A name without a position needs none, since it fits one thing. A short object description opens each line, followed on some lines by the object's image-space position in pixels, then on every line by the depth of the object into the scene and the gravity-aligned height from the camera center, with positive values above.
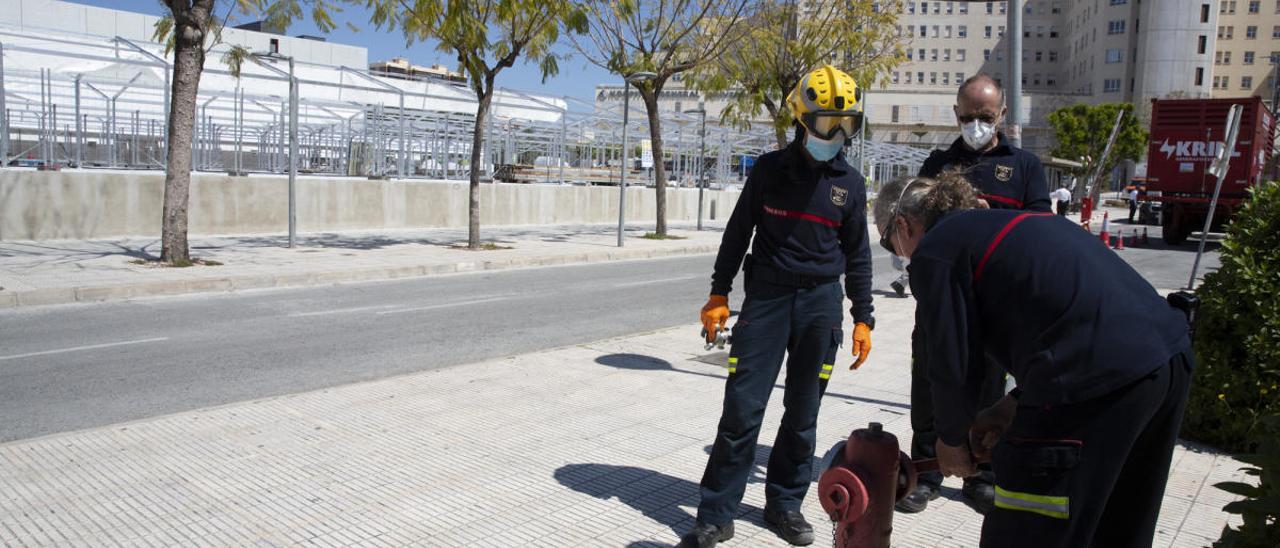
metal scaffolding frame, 18.20 +1.18
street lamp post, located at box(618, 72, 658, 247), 19.73 +1.61
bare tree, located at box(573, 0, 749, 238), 21.05 +3.37
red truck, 24.48 +1.28
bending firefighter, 2.23 -0.40
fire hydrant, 2.55 -0.80
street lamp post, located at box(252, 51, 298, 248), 15.83 +0.51
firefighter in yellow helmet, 3.78 -0.42
